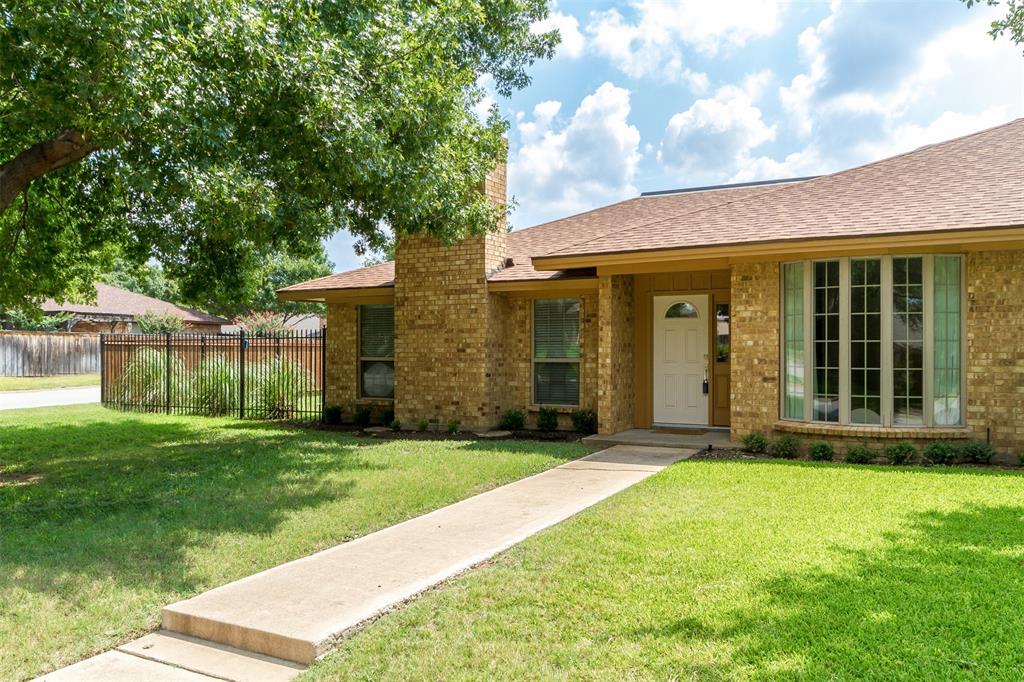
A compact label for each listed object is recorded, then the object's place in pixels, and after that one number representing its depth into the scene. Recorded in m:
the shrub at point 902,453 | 9.61
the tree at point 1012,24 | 8.62
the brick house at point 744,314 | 9.52
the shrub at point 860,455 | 9.70
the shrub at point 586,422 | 13.08
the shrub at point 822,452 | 9.95
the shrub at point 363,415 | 15.10
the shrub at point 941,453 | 9.42
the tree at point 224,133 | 6.64
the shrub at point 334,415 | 15.42
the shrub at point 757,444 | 10.48
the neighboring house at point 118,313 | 39.78
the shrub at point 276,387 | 17.17
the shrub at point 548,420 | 13.36
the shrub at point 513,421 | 13.48
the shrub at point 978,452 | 9.30
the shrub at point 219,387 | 17.67
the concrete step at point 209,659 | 4.02
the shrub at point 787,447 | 10.18
